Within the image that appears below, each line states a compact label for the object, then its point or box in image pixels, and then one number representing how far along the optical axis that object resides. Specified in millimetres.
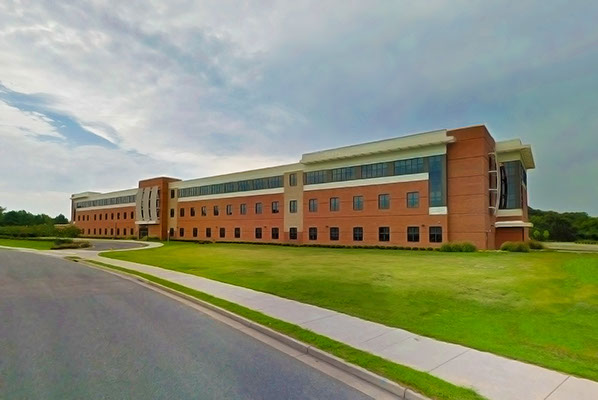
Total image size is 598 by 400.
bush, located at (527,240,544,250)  34469
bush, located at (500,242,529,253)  30078
